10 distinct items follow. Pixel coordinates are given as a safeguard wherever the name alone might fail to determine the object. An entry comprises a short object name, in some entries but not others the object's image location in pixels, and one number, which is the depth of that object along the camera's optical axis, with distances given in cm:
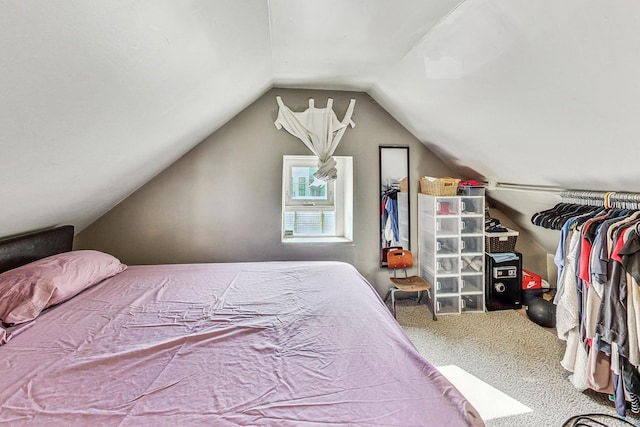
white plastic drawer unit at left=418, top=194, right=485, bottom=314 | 305
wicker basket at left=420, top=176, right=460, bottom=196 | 300
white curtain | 305
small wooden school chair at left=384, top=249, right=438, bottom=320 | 293
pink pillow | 151
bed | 91
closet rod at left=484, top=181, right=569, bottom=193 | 245
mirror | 327
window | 335
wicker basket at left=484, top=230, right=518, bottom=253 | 320
